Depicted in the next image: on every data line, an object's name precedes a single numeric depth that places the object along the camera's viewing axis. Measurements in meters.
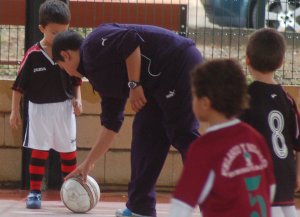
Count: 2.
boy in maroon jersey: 7.00
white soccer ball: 13.45
